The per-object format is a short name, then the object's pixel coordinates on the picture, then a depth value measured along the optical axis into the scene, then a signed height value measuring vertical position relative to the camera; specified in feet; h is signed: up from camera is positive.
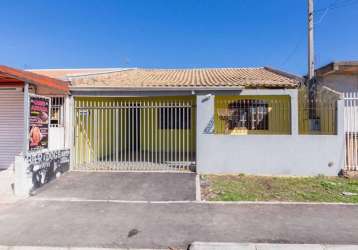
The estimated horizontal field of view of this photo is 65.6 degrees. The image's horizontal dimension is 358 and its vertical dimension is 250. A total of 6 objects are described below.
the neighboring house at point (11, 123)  31.42 +0.74
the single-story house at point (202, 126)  28.71 +0.37
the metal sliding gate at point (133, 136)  32.81 -1.06
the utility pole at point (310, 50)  35.53 +9.96
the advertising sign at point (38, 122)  23.79 +0.68
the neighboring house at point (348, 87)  28.63 +5.75
